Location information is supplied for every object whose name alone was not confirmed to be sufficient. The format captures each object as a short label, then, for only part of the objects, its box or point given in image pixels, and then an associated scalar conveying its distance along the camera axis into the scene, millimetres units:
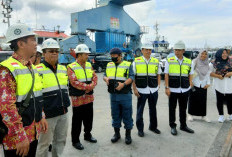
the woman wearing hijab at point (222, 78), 4582
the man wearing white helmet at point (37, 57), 3482
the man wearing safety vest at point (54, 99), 2592
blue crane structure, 18878
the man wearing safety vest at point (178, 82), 3988
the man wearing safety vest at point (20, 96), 1578
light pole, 22781
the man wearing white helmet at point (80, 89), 3255
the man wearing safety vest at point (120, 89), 3520
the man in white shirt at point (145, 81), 3861
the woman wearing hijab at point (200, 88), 4539
